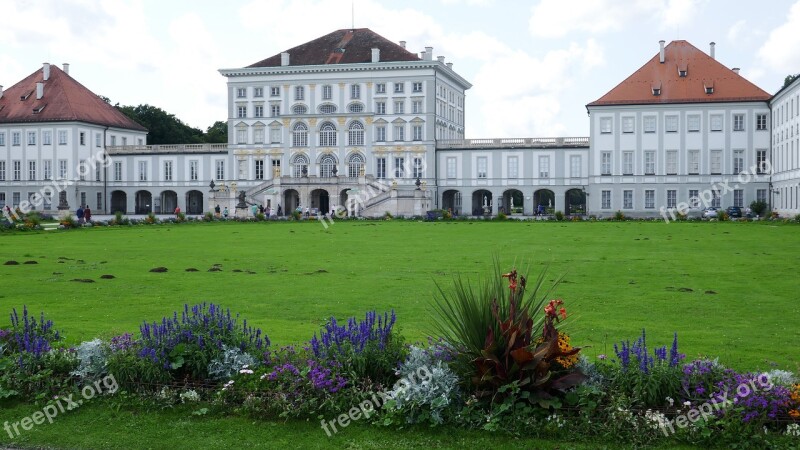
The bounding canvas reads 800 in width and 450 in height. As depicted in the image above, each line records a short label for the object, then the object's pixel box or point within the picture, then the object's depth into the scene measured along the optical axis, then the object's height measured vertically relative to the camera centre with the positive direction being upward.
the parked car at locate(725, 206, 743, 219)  60.03 -0.01
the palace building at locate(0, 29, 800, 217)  66.31 +5.89
